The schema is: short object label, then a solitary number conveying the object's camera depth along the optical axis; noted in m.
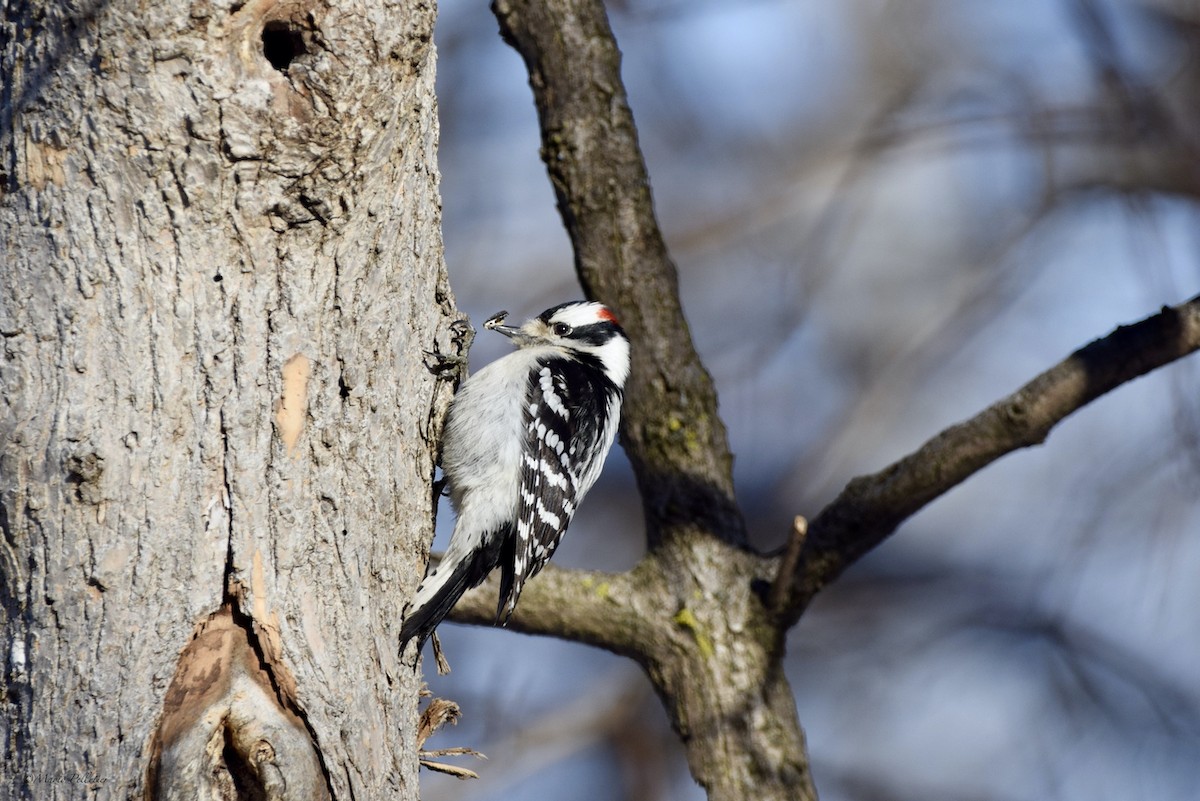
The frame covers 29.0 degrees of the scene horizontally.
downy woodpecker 7.43
